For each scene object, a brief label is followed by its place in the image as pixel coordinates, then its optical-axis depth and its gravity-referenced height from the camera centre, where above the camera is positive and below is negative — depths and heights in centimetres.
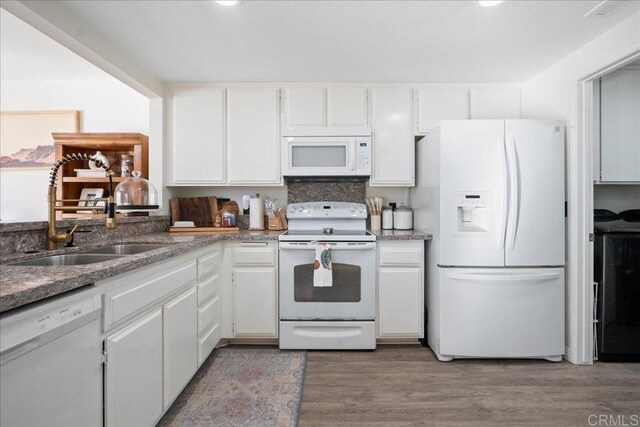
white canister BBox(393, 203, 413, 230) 284 -6
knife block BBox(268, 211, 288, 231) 288 -9
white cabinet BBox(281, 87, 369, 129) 279 +96
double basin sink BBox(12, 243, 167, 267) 145 -22
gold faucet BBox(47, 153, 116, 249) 157 -3
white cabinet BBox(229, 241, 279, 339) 249 -66
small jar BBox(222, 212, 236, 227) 287 -5
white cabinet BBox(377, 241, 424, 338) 248 -62
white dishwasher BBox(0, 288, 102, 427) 79 -44
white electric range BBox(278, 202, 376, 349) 242 -68
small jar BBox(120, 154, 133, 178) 294 +52
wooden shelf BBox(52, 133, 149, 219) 296 +64
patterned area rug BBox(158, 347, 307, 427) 166 -110
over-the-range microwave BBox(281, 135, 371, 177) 269 +52
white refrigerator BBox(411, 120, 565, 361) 220 -19
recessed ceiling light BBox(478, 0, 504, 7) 166 +114
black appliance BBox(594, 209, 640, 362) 221 -58
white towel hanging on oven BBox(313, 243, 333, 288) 236 -42
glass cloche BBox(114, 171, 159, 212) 175 +11
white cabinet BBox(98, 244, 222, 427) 118 -58
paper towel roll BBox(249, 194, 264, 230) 289 +0
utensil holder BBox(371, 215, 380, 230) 297 -8
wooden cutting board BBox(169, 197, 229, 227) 295 +2
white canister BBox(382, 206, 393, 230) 291 -6
